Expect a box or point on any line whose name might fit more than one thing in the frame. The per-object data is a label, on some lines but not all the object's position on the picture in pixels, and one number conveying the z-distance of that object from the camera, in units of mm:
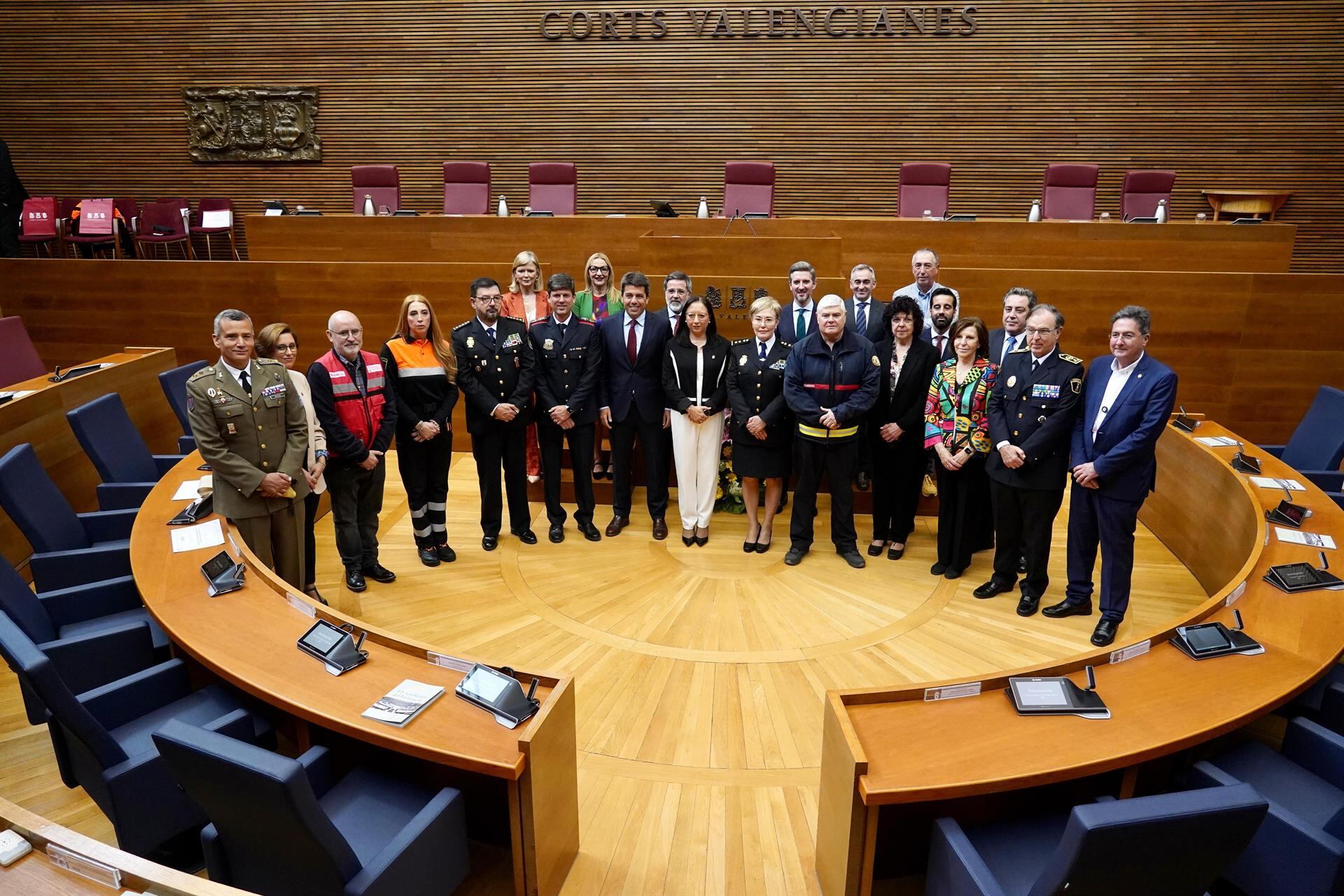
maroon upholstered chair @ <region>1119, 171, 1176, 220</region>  7652
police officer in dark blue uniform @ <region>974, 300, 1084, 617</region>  3879
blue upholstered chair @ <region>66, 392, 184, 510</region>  4457
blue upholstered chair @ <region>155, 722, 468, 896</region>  1905
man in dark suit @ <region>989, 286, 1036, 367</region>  4324
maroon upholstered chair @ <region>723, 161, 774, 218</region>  7676
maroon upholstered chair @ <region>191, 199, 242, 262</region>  9352
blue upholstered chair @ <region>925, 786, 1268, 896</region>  1696
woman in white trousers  4777
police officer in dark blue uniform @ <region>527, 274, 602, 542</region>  4855
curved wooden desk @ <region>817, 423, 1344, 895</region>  2188
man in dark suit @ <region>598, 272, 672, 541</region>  4926
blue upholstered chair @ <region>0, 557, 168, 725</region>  2949
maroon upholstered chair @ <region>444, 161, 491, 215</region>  7977
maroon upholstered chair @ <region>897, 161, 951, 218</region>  7719
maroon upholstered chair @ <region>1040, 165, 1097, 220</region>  7789
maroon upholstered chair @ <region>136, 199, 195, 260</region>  9156
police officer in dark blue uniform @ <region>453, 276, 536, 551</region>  4664
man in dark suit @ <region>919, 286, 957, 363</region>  4727
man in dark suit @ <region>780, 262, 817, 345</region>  4875
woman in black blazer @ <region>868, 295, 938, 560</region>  4598
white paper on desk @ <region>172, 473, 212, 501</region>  4027
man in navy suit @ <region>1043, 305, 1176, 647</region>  3598
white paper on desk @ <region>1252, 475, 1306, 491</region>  4051
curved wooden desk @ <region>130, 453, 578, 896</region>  2281
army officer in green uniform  3549
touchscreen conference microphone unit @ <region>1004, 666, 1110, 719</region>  2404
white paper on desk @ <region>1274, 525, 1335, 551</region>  3475
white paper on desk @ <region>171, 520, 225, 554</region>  3512
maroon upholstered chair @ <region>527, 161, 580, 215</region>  7879
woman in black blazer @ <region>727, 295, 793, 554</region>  4660
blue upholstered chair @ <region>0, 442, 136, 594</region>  3617
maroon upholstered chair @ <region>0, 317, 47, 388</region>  6246
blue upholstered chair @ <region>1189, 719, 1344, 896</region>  2104
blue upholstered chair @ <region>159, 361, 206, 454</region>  5289
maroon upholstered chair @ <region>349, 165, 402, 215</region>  8117
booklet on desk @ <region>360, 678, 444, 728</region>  2375
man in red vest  4125
